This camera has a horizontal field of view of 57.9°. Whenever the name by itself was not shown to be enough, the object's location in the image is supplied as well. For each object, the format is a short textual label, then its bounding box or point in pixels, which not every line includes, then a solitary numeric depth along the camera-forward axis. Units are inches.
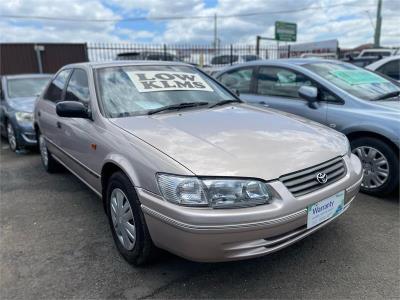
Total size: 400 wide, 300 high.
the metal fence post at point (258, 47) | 698.8
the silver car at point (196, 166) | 83.4
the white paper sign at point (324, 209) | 91.4
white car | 269.7
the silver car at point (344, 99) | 145.9
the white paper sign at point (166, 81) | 132.3
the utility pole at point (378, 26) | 916.0
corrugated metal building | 645.3
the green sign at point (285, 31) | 855.7
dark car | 240.1
